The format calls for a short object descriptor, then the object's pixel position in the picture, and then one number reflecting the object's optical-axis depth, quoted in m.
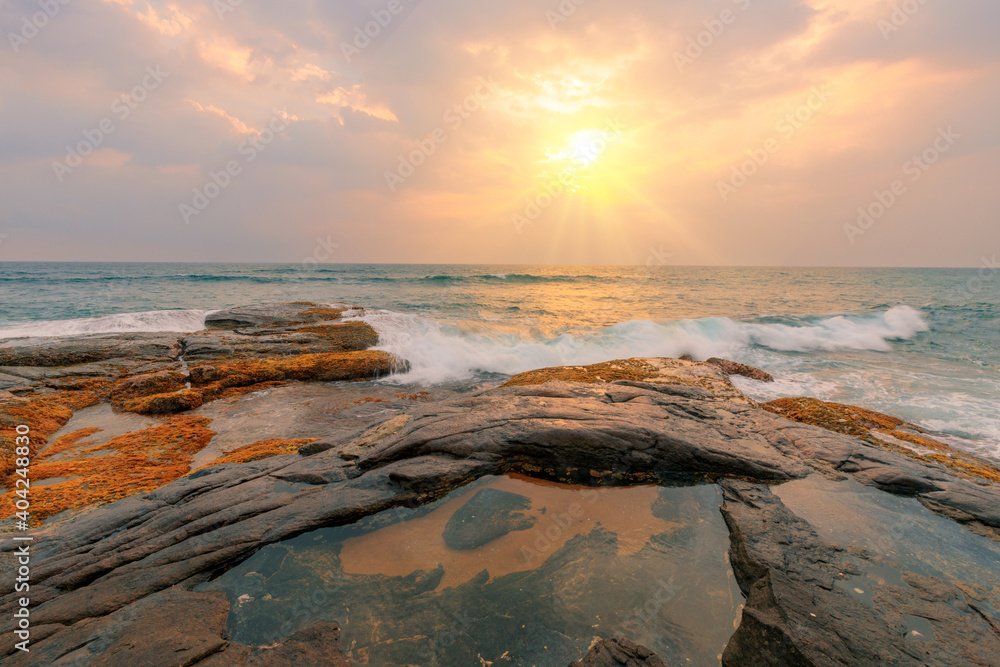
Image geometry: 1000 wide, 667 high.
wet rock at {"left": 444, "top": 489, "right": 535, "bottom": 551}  4.27
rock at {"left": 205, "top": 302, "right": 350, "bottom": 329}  16.77
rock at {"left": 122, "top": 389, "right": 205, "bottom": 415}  9.67
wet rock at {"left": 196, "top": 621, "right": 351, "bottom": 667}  2.79
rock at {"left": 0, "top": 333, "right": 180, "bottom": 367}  11.67
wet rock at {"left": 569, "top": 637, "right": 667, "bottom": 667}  2.81
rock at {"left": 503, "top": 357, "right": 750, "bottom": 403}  9.14
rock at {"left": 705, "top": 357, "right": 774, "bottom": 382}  12.34
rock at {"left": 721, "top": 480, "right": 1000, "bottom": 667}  2.76
